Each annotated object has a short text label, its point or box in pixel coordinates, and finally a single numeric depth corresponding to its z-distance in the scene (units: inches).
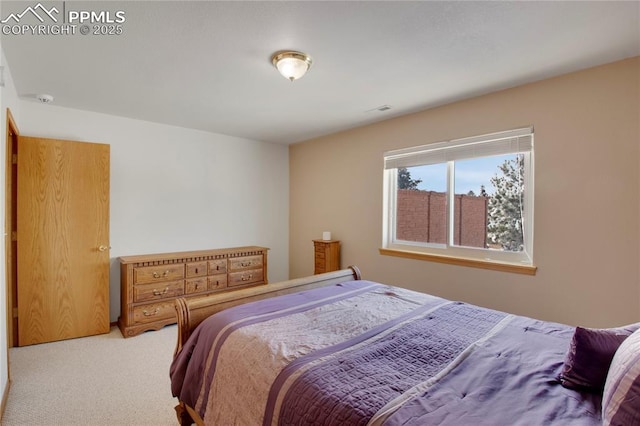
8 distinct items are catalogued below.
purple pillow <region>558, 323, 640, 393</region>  44.3
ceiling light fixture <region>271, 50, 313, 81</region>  82.6
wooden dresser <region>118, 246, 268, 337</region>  129.0
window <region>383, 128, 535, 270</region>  108.0
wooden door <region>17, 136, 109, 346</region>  116.6
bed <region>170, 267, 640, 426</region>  39.8
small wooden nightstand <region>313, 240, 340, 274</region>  163.3
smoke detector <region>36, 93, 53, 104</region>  113.3
